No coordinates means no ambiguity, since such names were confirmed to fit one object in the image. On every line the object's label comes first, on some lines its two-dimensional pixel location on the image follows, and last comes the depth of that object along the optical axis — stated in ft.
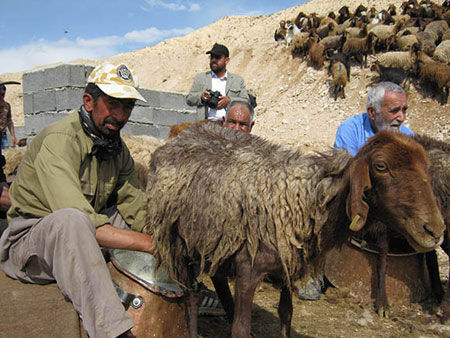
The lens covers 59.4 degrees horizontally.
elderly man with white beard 14.03
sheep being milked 7.75
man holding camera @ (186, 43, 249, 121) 18.48
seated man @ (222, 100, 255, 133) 13.79
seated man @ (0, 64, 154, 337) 7.89
